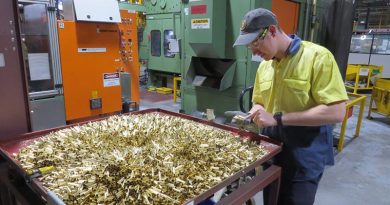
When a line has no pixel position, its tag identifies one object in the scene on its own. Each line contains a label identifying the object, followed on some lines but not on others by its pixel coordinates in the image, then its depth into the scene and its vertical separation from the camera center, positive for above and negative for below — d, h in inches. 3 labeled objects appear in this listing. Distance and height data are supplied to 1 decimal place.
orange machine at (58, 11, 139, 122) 98.3 -7.6
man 45.9 -9.1
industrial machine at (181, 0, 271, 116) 104.3 -2.6
